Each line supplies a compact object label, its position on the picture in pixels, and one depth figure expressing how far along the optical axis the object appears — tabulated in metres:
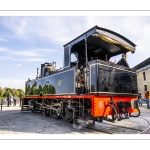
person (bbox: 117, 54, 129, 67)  6.53
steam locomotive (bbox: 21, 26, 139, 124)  5.09
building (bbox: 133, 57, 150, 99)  25.70
